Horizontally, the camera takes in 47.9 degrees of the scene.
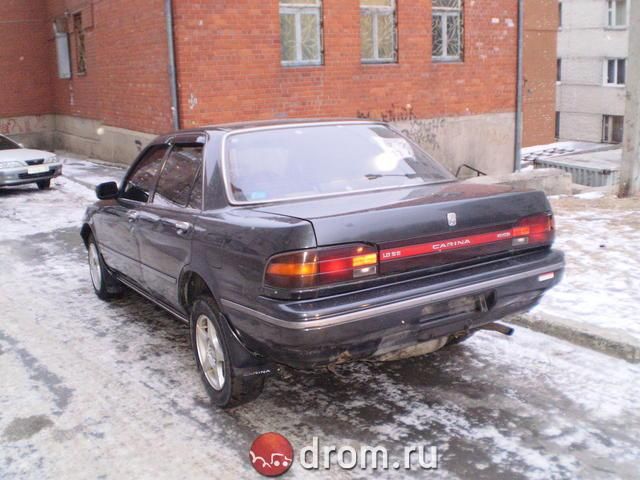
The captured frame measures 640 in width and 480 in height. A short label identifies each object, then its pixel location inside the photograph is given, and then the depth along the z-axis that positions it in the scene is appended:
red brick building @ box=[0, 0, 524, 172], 12.50
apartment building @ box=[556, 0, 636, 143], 39.03
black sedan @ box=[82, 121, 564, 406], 3.61
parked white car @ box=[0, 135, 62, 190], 13.98
